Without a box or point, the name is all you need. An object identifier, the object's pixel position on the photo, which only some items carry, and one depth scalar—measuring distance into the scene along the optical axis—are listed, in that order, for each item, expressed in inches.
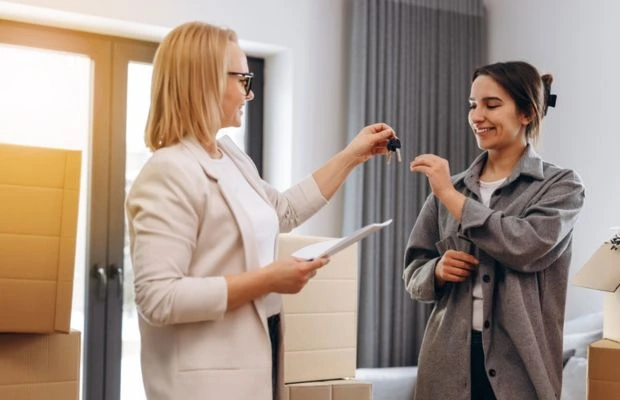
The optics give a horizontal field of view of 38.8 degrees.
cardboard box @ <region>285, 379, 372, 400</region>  88.2
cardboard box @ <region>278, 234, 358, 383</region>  89.4
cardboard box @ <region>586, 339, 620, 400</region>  76.5
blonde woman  60.4
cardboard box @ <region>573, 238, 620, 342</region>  79.3
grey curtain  161.6
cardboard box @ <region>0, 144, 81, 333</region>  68.4
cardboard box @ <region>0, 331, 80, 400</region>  70.4
